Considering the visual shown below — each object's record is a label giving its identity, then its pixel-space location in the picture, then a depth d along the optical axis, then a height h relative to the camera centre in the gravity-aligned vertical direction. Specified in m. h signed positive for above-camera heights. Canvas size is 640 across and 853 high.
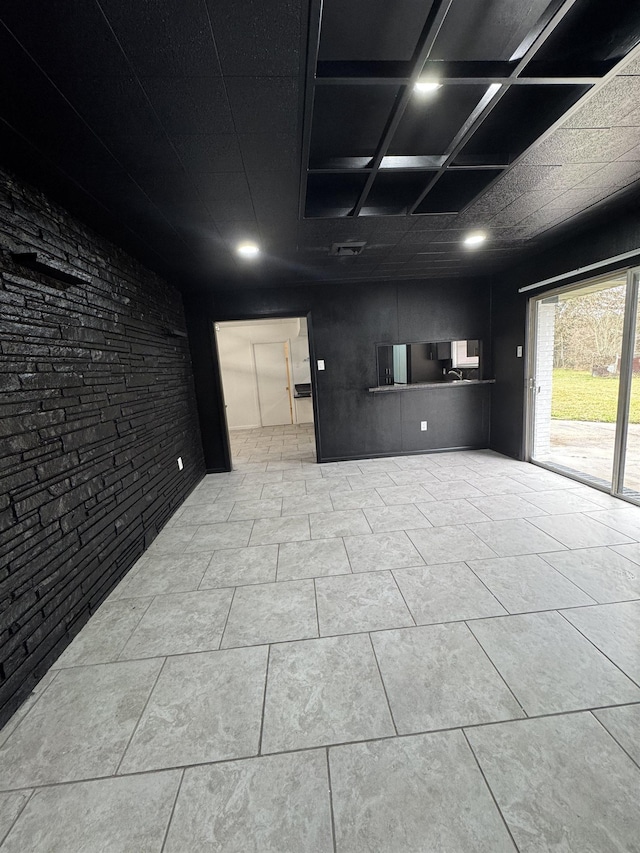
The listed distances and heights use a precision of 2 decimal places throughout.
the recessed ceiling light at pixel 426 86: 1.41 +1.20
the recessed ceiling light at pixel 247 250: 2.97 +1.17
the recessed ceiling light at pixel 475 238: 3.11 +1.18
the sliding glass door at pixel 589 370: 2.91 -0.18
